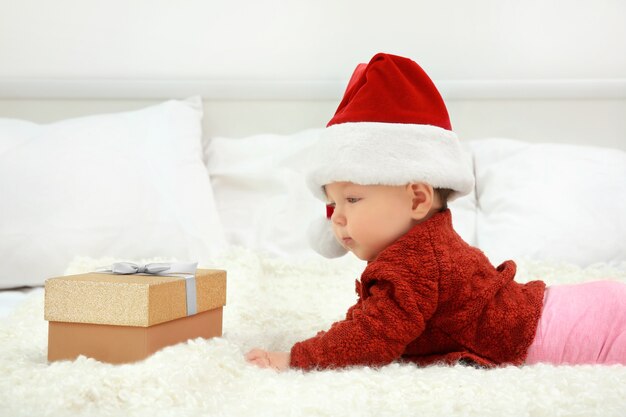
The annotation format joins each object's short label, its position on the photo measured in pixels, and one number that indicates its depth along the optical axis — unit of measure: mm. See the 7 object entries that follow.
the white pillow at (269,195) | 1853
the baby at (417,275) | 917
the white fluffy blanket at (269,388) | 685
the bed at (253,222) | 727
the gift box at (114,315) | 851
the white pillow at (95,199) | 1635
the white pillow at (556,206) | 1665
